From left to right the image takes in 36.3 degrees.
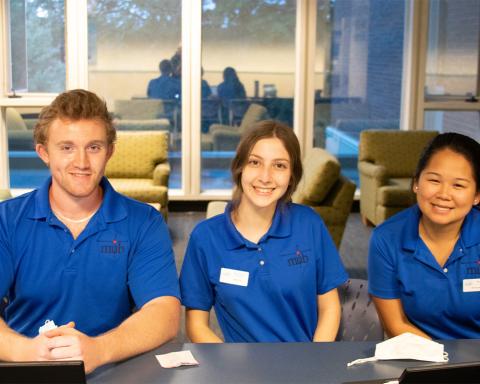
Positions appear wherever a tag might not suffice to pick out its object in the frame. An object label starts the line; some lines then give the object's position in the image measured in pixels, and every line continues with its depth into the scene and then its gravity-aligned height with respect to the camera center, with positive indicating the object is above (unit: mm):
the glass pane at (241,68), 8562 +364
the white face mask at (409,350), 1972 -674
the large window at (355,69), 8695 +370
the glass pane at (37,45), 8461 +601
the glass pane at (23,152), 8719 -659
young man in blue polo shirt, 2303 -476
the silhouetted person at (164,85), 8594 +157
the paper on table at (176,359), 1903 -682
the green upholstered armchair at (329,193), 5984 -770
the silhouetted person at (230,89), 8680 +119
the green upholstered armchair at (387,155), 7832 -593
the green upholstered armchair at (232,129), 8797 -359
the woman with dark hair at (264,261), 2488 -557
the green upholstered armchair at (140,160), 7621 -659
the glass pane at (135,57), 8461 +471
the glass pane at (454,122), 9008 -248
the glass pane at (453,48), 8719 +638
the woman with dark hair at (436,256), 2471 -530
